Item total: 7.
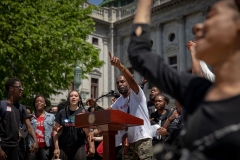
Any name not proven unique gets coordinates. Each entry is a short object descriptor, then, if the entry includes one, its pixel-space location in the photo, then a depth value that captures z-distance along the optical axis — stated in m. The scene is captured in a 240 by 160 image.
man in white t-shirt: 5.02
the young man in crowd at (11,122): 5.70
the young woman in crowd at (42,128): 6.86
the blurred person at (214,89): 1.34
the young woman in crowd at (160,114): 6.53
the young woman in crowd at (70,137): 5.93
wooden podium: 3.94
